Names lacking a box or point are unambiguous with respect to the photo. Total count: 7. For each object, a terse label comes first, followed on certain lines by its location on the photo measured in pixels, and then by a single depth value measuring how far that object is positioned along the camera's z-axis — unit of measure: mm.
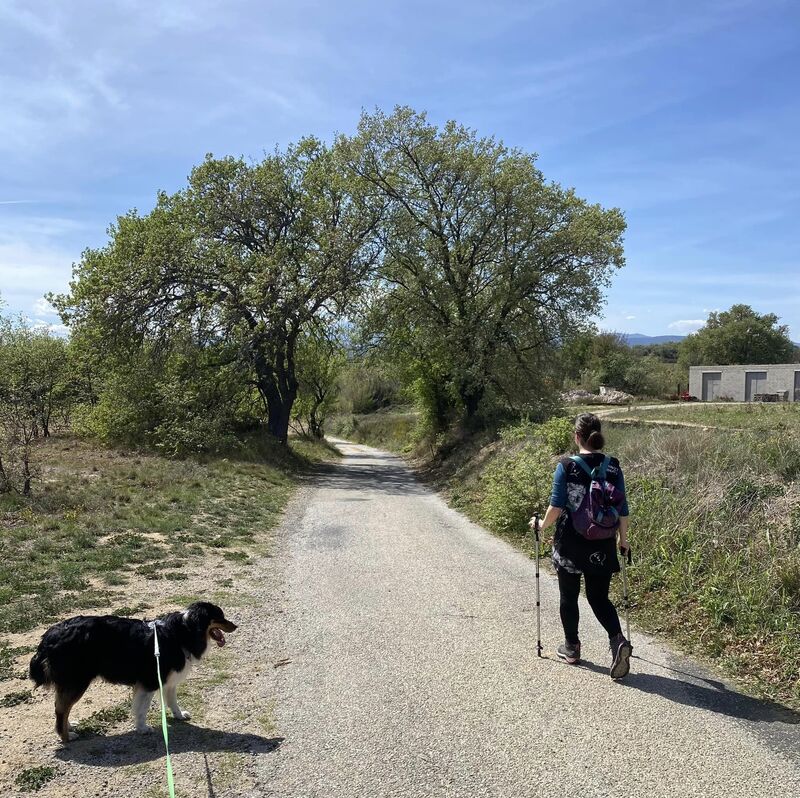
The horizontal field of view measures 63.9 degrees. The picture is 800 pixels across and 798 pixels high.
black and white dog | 4156
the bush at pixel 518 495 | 11734
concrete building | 42406
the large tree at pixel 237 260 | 24312
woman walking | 5074
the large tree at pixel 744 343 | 76375
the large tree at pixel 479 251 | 25000
